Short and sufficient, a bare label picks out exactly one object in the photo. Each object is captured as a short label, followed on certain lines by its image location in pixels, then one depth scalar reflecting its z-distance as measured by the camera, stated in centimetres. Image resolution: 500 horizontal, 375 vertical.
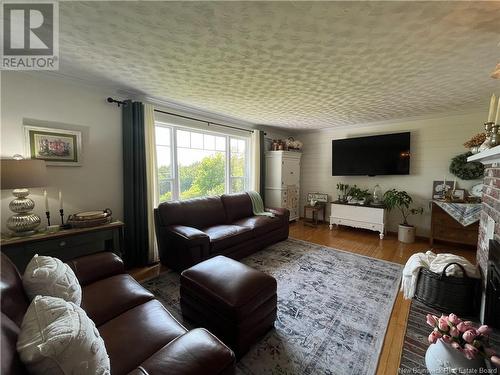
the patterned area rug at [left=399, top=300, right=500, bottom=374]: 140
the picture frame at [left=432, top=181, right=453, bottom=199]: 363
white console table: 394
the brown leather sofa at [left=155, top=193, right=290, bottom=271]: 251
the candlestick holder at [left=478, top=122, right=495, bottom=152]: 181
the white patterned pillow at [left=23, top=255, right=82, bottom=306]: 114
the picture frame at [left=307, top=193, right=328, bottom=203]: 496
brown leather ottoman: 146
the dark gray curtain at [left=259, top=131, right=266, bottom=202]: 466
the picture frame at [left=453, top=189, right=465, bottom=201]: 345
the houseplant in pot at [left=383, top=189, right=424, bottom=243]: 374
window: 330
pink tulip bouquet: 110
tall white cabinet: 474
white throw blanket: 194
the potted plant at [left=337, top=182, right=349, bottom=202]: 468
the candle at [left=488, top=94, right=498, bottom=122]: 162
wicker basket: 188
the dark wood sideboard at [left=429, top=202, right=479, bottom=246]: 324
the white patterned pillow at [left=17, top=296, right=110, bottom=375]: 71
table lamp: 173
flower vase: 112
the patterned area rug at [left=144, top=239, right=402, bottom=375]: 145
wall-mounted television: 397
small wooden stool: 477
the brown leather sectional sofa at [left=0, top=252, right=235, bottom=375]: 89
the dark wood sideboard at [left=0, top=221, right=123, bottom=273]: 182
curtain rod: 260
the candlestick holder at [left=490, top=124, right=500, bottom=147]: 177
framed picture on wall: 210
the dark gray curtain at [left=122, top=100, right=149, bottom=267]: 271
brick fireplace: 171
